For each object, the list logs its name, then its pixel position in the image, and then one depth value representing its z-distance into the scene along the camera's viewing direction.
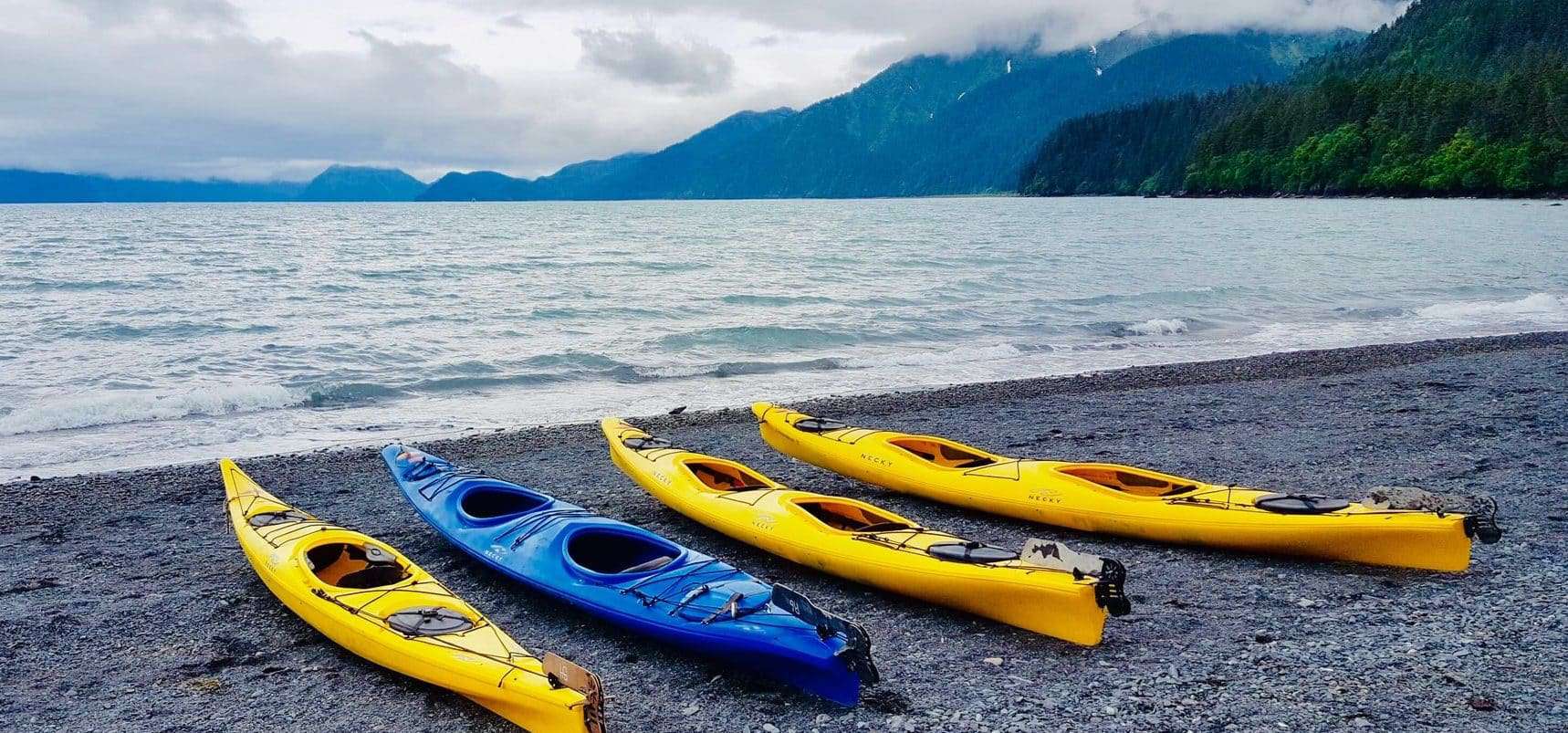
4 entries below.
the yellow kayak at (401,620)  4.14
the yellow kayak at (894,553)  5.05
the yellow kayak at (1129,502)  5.94
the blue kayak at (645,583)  4.53
